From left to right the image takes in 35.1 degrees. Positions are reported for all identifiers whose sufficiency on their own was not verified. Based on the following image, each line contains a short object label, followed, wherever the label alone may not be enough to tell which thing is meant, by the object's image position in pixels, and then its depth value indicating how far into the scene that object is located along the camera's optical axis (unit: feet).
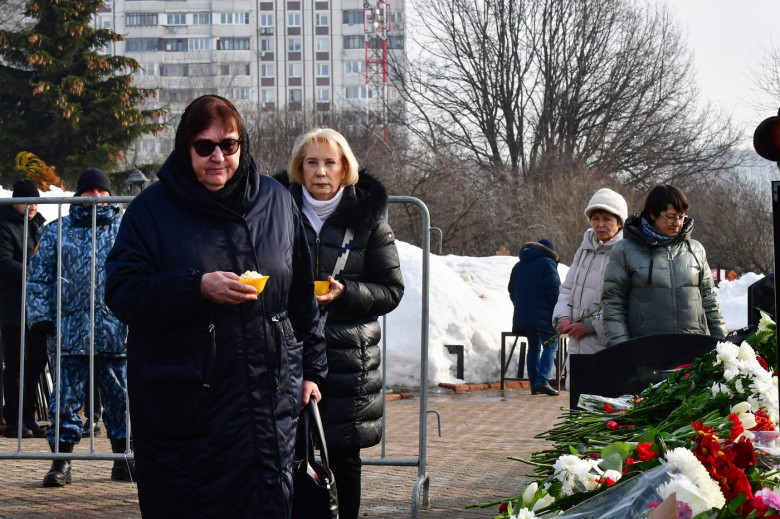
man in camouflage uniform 23.97
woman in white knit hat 24.99
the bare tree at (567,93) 142.20
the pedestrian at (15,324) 31.04
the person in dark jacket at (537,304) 48.01
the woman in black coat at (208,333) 12.09
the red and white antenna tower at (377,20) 269.62
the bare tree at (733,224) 150.30
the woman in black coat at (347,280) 16.80
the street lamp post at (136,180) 59.41
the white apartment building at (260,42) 371.76
